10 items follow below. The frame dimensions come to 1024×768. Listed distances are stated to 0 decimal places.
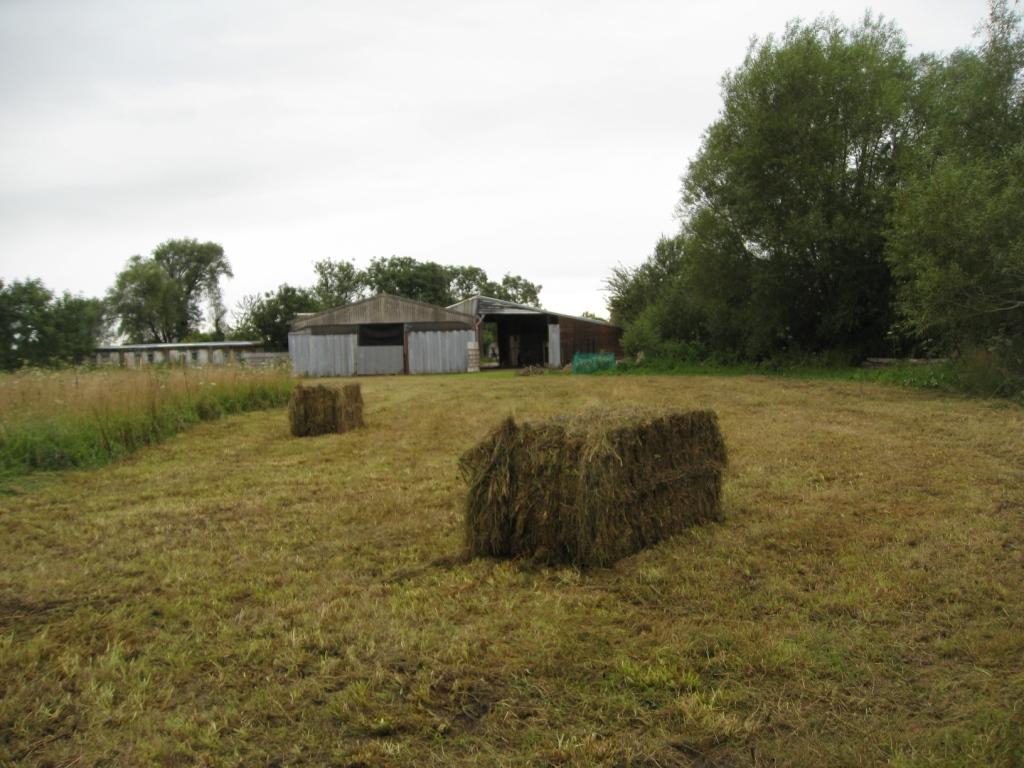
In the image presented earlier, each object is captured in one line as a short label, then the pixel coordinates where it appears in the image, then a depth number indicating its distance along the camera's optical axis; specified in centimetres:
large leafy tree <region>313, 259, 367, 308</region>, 6938
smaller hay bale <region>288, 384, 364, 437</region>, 1058
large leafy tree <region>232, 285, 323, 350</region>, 4850
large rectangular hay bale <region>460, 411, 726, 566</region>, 422
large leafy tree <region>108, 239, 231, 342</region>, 6481
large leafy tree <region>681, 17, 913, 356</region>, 1967
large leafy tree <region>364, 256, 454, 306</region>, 6569
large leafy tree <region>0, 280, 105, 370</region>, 3622
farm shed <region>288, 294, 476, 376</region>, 3164
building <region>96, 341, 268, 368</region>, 4397
